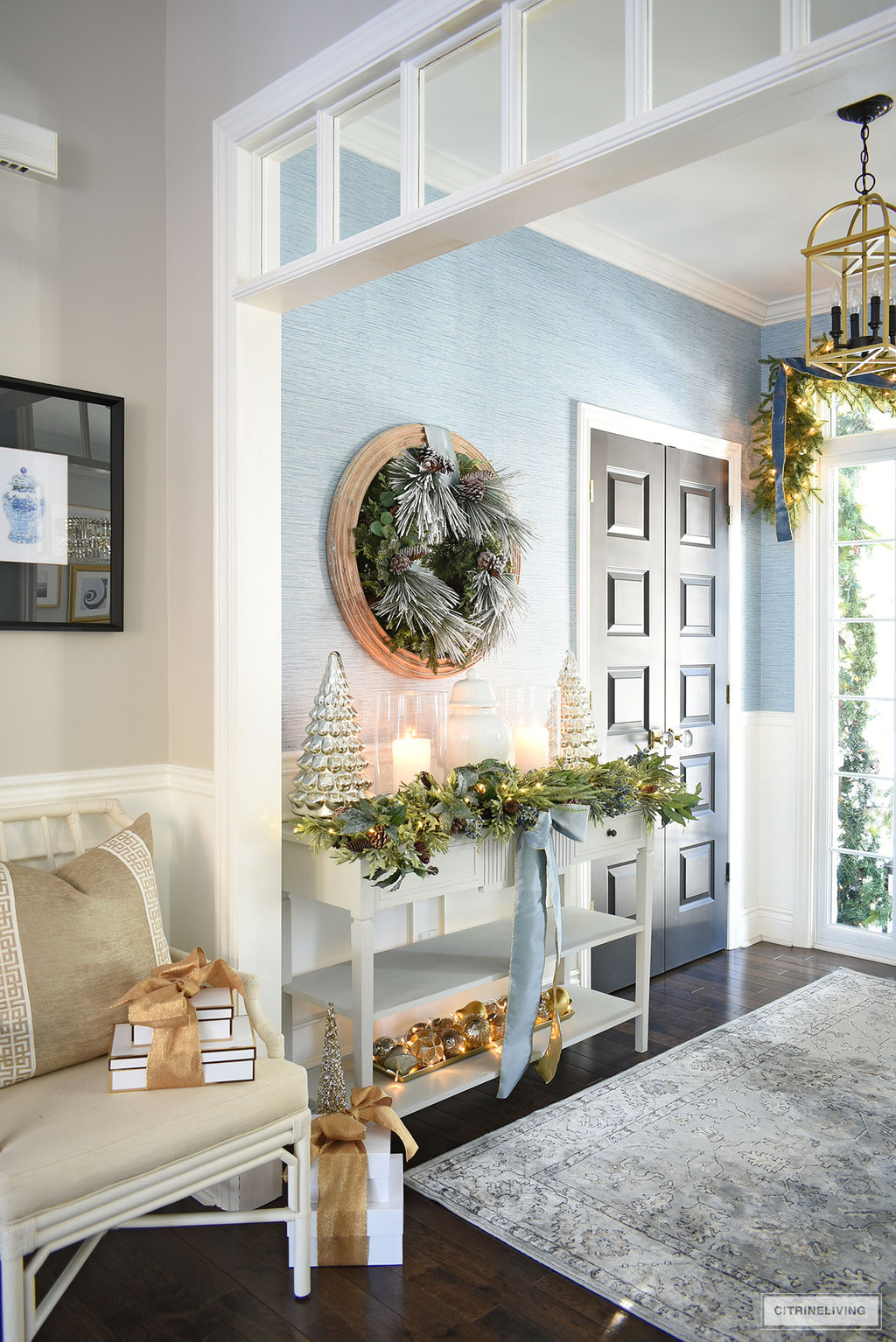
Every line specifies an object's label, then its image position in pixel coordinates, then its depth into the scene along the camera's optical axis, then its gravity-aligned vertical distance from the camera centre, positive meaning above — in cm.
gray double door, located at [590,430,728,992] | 390 +5
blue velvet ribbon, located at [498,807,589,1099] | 271 -76
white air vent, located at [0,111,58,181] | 213 +112
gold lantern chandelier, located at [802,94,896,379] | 272 +107
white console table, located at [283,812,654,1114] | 242 -86
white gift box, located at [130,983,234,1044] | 186 -68
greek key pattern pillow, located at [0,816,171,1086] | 184 -56
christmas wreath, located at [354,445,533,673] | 293 +33
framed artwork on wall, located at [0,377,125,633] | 221 +36
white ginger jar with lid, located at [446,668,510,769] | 289 -18
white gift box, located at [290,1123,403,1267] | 207 -114
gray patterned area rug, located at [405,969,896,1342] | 202 -125
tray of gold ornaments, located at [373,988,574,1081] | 276 -109
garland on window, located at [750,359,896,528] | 439 +105
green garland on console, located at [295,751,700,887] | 235 -38
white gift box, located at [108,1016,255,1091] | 181 -73
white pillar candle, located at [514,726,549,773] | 312 -27
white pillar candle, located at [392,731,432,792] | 276 -26
